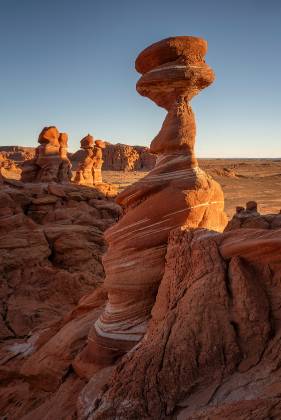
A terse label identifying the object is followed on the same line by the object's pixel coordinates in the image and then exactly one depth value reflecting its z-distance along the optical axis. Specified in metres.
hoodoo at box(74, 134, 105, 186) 33.00
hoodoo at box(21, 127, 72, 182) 24.89
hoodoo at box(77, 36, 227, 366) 5.92
